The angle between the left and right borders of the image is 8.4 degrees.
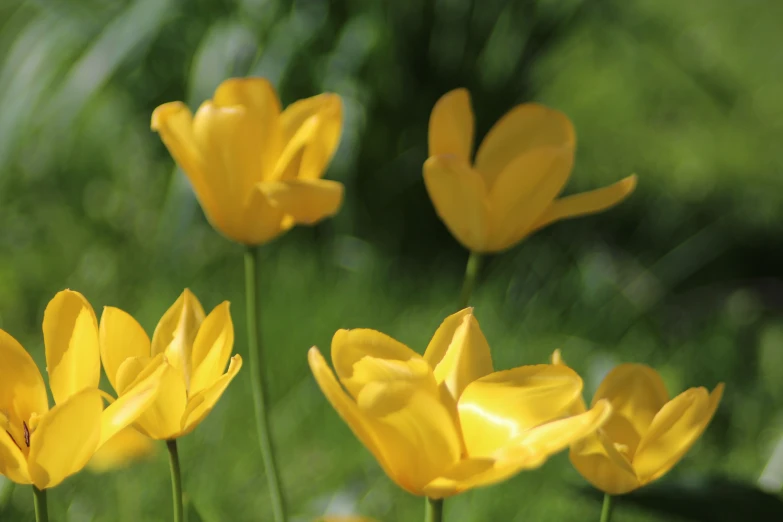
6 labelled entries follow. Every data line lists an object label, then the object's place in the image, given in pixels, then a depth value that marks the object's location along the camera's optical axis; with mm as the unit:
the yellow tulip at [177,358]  1718
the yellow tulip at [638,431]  1720
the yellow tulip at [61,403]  1695
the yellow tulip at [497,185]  1818
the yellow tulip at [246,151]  1795
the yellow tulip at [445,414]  1684
